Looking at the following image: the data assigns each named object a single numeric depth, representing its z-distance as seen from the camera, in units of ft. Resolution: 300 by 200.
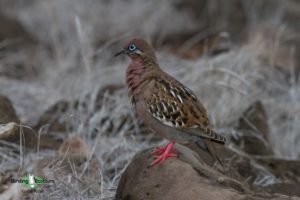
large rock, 30.22
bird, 34.88
